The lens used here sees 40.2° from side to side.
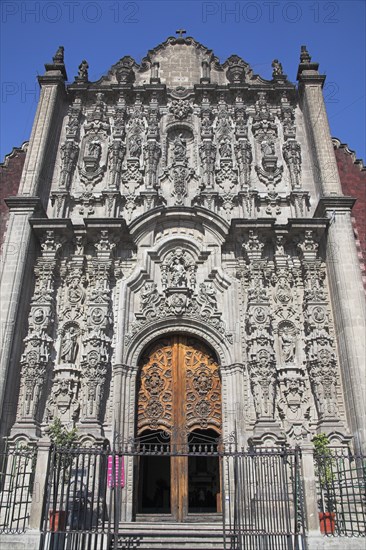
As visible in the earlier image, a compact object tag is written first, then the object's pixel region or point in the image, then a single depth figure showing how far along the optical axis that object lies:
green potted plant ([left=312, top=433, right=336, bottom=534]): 9.34
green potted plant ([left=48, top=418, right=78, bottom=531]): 8.77
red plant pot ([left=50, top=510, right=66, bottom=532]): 9.09
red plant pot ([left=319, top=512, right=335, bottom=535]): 9.21
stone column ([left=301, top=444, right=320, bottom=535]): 8.35
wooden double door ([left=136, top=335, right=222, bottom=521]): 12.61
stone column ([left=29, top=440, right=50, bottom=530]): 8.20
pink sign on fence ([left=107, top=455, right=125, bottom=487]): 11.58
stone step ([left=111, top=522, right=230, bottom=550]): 9.74
